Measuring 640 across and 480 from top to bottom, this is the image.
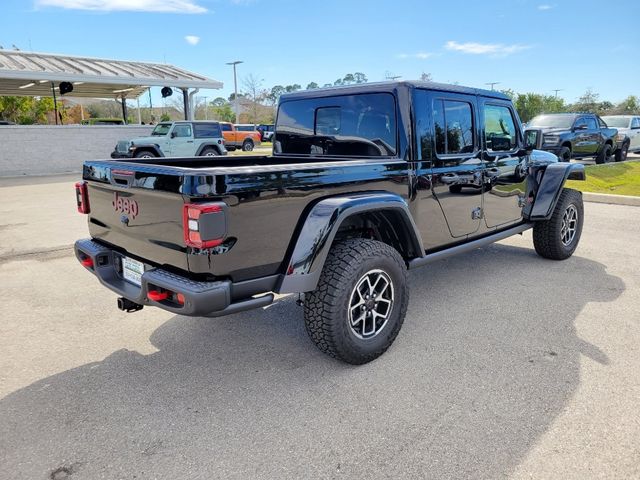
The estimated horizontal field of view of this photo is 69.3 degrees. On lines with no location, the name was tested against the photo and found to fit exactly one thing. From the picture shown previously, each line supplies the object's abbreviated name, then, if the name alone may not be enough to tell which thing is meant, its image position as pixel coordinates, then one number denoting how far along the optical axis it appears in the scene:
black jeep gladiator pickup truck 2.46
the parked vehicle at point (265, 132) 40.42
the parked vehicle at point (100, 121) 32.89
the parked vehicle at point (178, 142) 16.23
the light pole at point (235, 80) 51.44
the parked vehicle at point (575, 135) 13.46
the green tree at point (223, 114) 70.75
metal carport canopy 17.12
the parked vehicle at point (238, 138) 29.13
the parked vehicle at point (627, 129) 17.11
